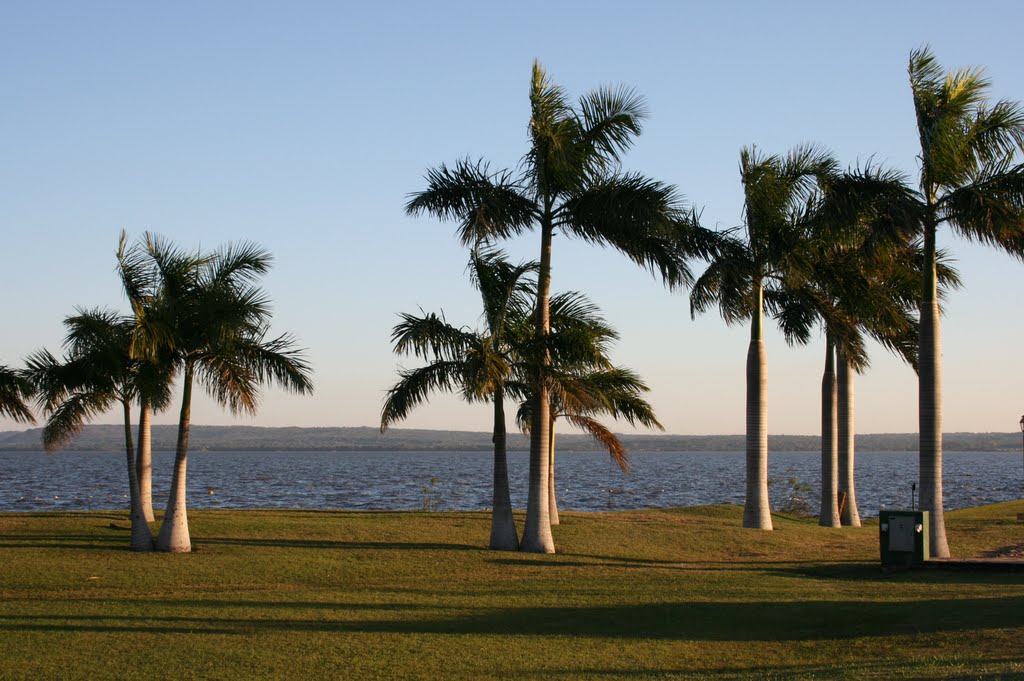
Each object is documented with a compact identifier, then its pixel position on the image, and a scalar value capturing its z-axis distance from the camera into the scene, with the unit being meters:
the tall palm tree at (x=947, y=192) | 19.67
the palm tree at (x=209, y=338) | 18.81
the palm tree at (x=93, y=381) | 19.09
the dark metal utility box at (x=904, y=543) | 18.70
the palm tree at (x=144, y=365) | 18.78
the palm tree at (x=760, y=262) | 24.30
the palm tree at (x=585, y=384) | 19.83
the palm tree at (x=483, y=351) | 19.34
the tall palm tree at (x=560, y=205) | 19.94
